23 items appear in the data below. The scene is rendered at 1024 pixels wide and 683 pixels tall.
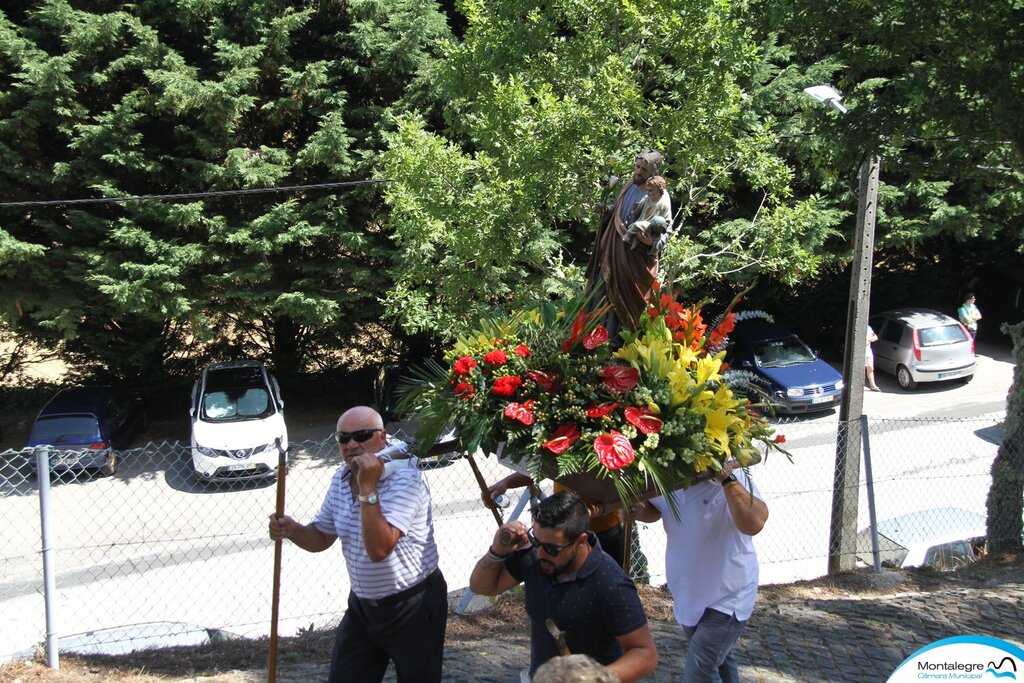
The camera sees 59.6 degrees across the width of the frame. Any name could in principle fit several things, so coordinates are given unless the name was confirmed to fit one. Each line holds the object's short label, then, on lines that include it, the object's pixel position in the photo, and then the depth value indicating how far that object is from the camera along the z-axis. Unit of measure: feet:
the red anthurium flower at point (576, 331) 14.16
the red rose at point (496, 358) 14.06
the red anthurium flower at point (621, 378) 13.41
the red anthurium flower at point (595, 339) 13.96
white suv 47.39
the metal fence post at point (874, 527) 27.48
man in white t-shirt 13.46
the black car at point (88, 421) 48.37
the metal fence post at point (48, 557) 18.90
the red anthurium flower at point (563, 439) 13.06
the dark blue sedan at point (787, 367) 57.93
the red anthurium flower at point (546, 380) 13.78
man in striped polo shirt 13.15
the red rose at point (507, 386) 13.74
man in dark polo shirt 11.53
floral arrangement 12.96
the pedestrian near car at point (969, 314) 69.41
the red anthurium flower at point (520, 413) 13.30
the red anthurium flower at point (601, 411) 13.20
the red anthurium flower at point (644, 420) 12.91
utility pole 29.71
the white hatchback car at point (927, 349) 63.41
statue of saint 15.47
